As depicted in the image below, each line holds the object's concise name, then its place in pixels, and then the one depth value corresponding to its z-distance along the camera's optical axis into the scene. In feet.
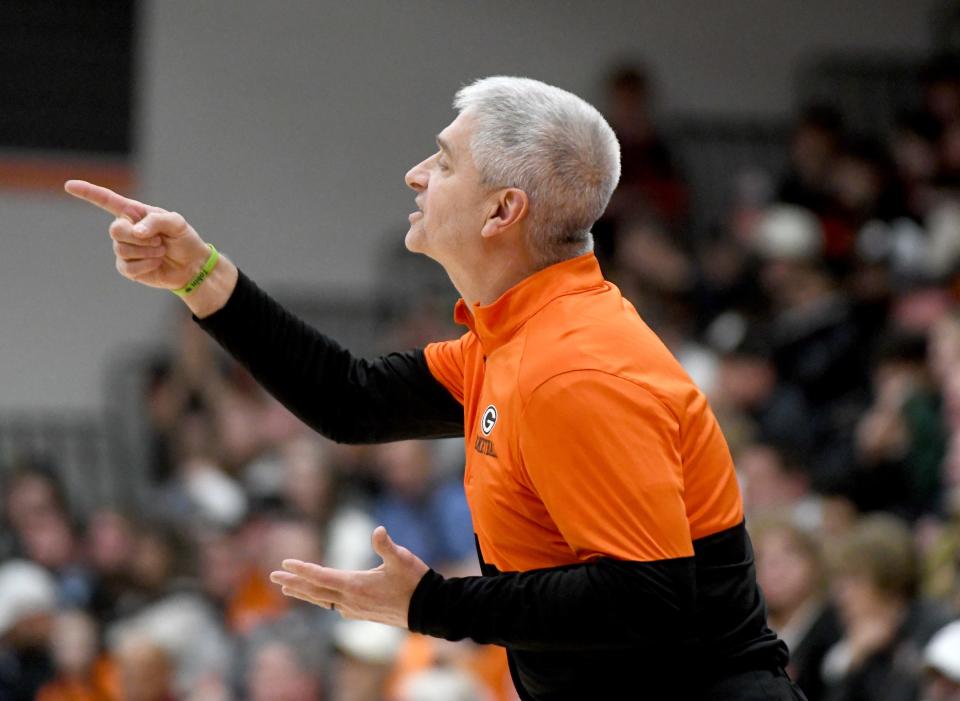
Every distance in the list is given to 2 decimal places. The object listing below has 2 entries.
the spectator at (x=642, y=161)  62.18
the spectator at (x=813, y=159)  57.47
